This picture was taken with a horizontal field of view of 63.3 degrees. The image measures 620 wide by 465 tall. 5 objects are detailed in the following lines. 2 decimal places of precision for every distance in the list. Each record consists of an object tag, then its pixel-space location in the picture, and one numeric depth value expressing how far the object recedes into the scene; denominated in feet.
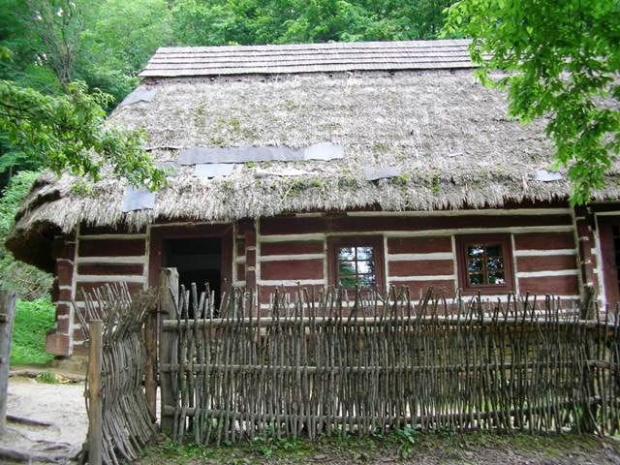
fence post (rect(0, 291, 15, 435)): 14.61
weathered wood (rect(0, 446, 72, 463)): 12.93
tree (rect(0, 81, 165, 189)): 14.19
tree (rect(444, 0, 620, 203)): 16.30
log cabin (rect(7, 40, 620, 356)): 26.09
